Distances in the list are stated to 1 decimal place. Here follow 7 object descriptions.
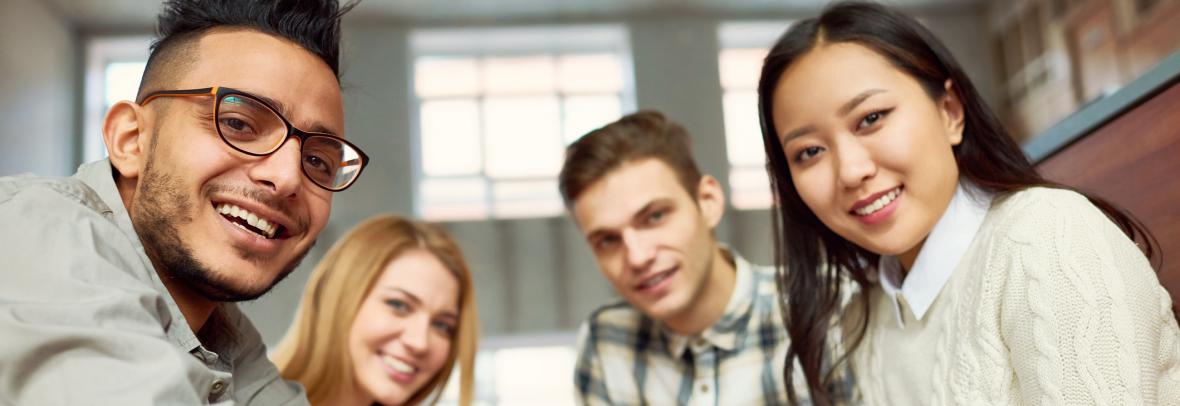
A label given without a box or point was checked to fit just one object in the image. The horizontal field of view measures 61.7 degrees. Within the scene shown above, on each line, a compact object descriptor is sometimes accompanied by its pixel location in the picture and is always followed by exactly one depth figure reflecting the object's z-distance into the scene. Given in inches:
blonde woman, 93.4
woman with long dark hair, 43.0
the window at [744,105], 303.3
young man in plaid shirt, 89.4
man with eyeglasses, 34.0
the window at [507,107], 302.5
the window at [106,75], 294.4
